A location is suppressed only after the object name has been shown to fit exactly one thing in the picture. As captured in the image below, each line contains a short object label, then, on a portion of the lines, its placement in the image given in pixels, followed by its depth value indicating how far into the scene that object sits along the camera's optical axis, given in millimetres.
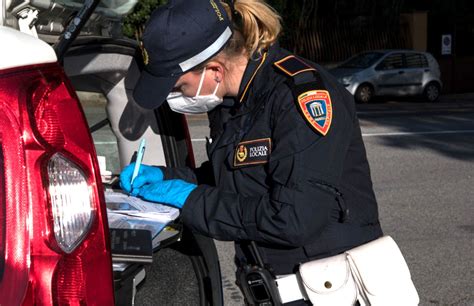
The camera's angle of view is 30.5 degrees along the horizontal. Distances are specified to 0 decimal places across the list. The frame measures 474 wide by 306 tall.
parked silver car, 21016
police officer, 2510
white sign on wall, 25828
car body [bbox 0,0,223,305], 1798
